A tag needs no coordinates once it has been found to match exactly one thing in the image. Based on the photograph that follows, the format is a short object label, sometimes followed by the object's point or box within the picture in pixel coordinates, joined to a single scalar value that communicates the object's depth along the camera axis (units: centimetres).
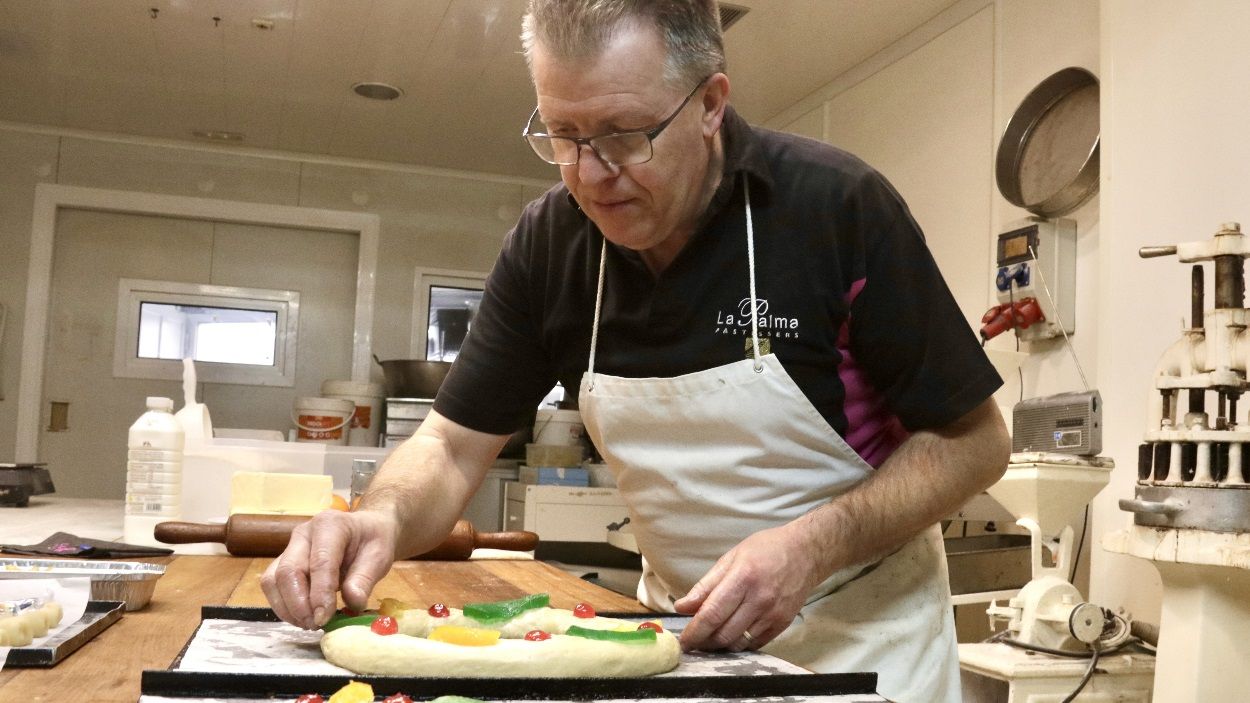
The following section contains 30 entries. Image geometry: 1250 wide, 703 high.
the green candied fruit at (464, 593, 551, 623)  113
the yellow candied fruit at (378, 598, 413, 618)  114
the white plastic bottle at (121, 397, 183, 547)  222
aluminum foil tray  132
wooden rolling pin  192
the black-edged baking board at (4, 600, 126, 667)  103
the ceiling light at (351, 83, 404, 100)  485
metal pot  515
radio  240
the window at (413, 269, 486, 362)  616
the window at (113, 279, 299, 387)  579
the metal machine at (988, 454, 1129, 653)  221
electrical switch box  318
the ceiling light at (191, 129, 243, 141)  565
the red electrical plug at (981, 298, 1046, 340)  320
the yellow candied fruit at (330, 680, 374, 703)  82
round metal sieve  308
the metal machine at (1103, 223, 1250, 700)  185
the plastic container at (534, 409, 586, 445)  531
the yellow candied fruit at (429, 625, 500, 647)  103
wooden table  99
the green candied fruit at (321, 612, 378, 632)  109
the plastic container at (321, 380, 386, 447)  548
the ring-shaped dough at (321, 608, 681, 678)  99
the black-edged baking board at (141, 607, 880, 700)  86
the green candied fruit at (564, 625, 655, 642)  101
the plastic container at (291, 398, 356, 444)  506
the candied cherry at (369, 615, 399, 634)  104
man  121
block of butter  221
